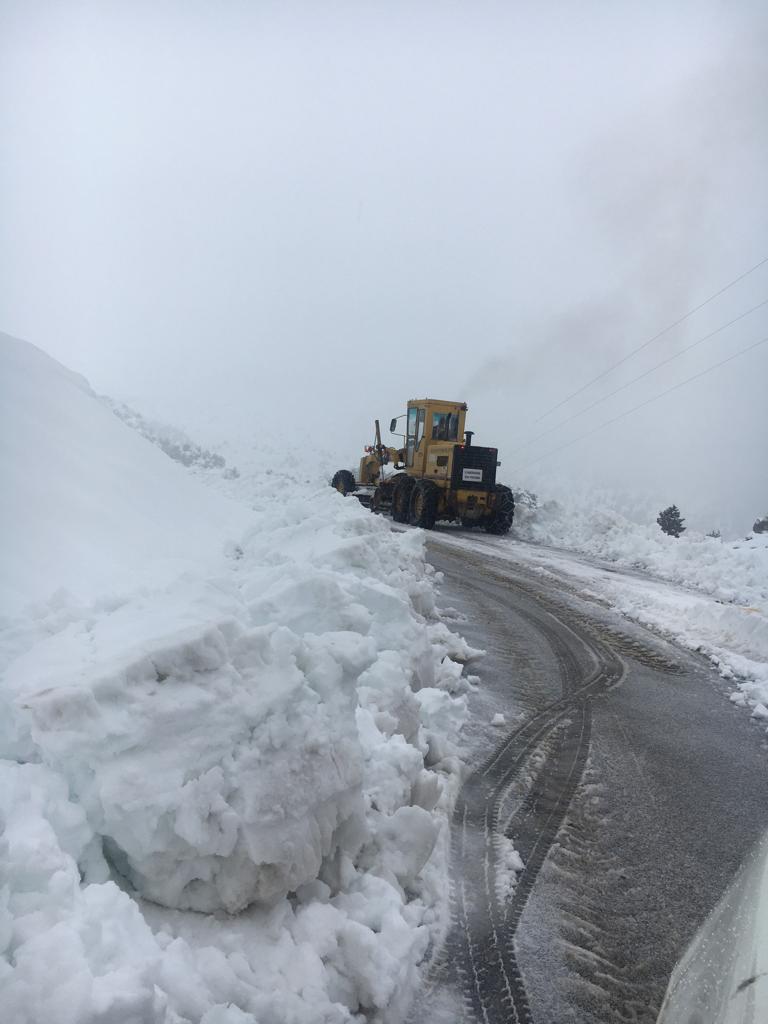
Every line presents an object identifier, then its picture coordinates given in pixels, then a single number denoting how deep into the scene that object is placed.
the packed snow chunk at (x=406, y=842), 2.78
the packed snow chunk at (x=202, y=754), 2.09
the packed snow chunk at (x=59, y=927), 1.49
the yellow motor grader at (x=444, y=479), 17.22
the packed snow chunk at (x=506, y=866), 2.99
